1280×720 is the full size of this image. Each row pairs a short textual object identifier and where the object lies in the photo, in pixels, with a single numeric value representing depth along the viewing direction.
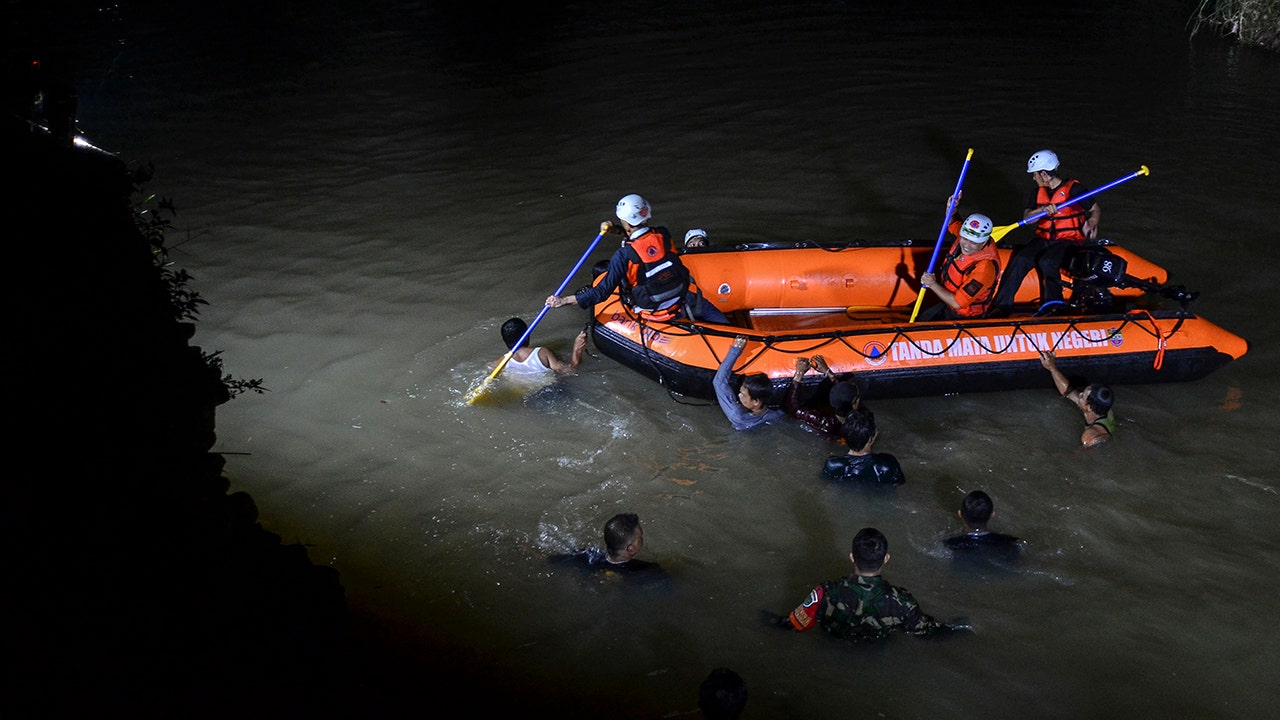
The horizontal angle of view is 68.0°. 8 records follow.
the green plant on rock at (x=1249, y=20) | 12.72
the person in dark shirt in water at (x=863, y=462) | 4.91
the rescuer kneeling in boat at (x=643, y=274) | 5.77
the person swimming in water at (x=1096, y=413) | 5.27
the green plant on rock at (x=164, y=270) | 2.64
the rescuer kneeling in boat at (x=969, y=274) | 5.82
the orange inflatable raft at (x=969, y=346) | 5.70
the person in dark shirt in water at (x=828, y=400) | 5.36
